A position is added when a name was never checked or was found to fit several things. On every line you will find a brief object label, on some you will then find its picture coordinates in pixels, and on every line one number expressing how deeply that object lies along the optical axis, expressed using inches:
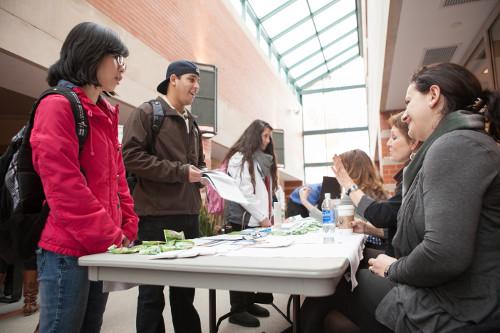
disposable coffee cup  78.9
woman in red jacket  41.4
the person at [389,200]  67.5
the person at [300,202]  135.9
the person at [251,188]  99.5
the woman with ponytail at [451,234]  34.9
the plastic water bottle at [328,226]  59.3
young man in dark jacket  65.0
